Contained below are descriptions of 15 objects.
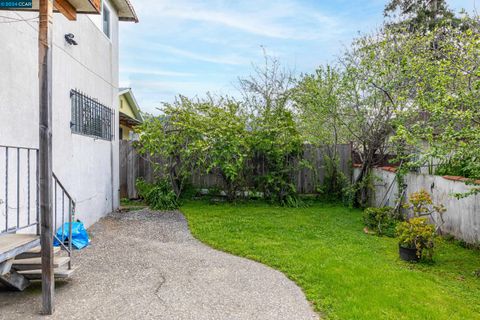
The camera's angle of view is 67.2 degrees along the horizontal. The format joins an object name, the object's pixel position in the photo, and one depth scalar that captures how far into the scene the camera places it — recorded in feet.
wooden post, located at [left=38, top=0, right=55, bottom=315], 10.70
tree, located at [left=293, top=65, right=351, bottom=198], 30.22
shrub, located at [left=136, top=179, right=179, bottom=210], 30.30
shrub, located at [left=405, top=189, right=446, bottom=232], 19.52
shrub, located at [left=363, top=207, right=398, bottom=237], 22.93
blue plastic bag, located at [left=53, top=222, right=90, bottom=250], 18.73
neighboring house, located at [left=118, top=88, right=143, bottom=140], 49.29
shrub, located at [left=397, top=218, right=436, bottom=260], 16.93
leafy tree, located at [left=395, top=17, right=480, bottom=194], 15.12
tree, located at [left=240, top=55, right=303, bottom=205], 32.04
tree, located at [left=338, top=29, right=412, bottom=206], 27.04
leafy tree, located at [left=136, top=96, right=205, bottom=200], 30.45
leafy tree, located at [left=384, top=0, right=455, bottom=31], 47.73
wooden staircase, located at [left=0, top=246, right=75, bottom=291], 12.23
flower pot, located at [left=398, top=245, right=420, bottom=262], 17.07
